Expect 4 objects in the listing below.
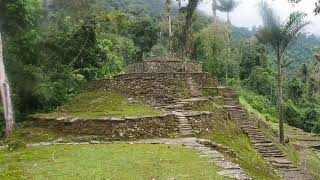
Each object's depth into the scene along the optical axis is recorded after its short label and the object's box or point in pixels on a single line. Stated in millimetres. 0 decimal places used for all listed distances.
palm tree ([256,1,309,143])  11128
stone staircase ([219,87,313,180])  9034
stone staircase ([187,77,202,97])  11047
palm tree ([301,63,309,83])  30980
